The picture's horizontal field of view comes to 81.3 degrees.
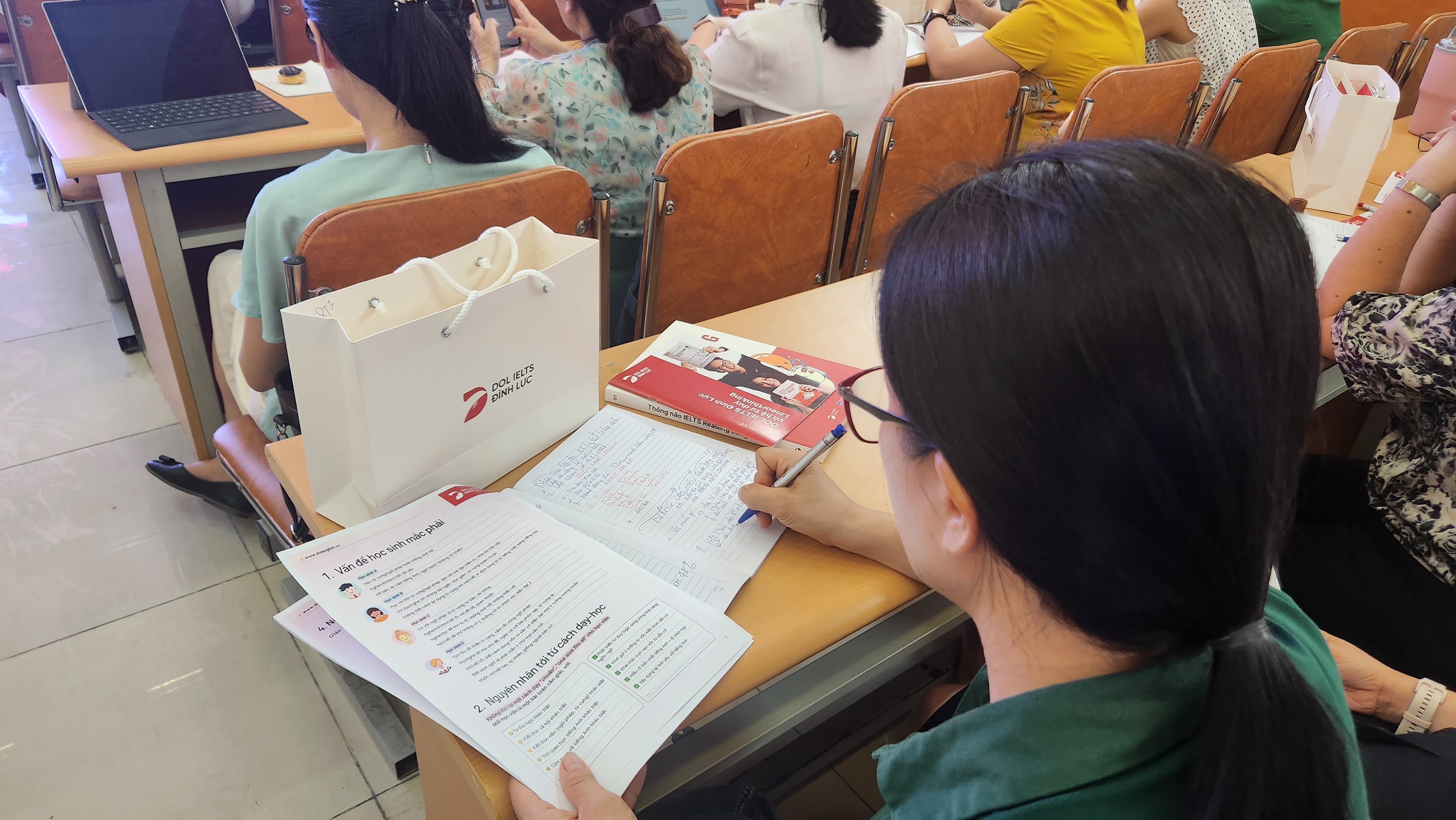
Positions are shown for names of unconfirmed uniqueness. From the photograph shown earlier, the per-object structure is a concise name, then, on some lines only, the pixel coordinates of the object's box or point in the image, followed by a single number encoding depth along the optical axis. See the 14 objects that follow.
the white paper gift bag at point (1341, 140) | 1.81
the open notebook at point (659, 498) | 0.80
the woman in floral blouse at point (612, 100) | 1.64
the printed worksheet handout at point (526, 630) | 0.62
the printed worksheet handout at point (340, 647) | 0.64
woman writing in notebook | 0.42
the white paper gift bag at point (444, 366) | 0.74
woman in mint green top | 1.27
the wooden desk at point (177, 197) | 1.58
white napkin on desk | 2.10
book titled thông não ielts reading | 0.98
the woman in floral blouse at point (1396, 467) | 1.05
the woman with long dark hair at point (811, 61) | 2.07
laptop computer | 1.69
